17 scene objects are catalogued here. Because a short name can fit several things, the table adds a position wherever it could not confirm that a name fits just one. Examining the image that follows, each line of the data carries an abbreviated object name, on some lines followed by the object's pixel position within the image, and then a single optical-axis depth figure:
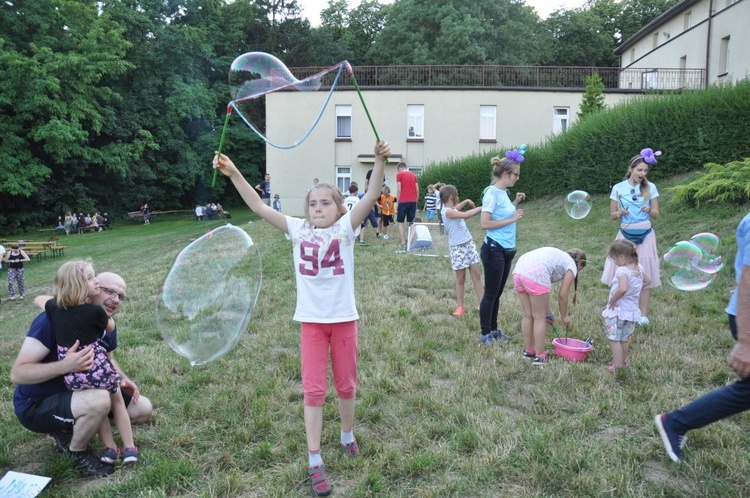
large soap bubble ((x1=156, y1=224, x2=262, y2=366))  4.00
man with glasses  3.53
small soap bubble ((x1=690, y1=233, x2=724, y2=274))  5.25
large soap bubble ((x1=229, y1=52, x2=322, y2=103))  4.54
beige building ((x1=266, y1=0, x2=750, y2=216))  30.11
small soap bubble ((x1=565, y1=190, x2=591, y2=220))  8.09
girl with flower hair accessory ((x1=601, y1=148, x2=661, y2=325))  6.42
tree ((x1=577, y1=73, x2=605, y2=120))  24.69
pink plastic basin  5.39
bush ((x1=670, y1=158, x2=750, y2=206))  11.81
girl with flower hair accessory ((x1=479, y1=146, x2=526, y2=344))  5.75
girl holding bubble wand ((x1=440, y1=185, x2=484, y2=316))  7.17
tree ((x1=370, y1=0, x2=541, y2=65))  45.53
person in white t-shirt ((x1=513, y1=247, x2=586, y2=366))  5.32
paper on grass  3.28
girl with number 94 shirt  3.53
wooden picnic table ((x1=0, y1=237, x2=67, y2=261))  19.92
